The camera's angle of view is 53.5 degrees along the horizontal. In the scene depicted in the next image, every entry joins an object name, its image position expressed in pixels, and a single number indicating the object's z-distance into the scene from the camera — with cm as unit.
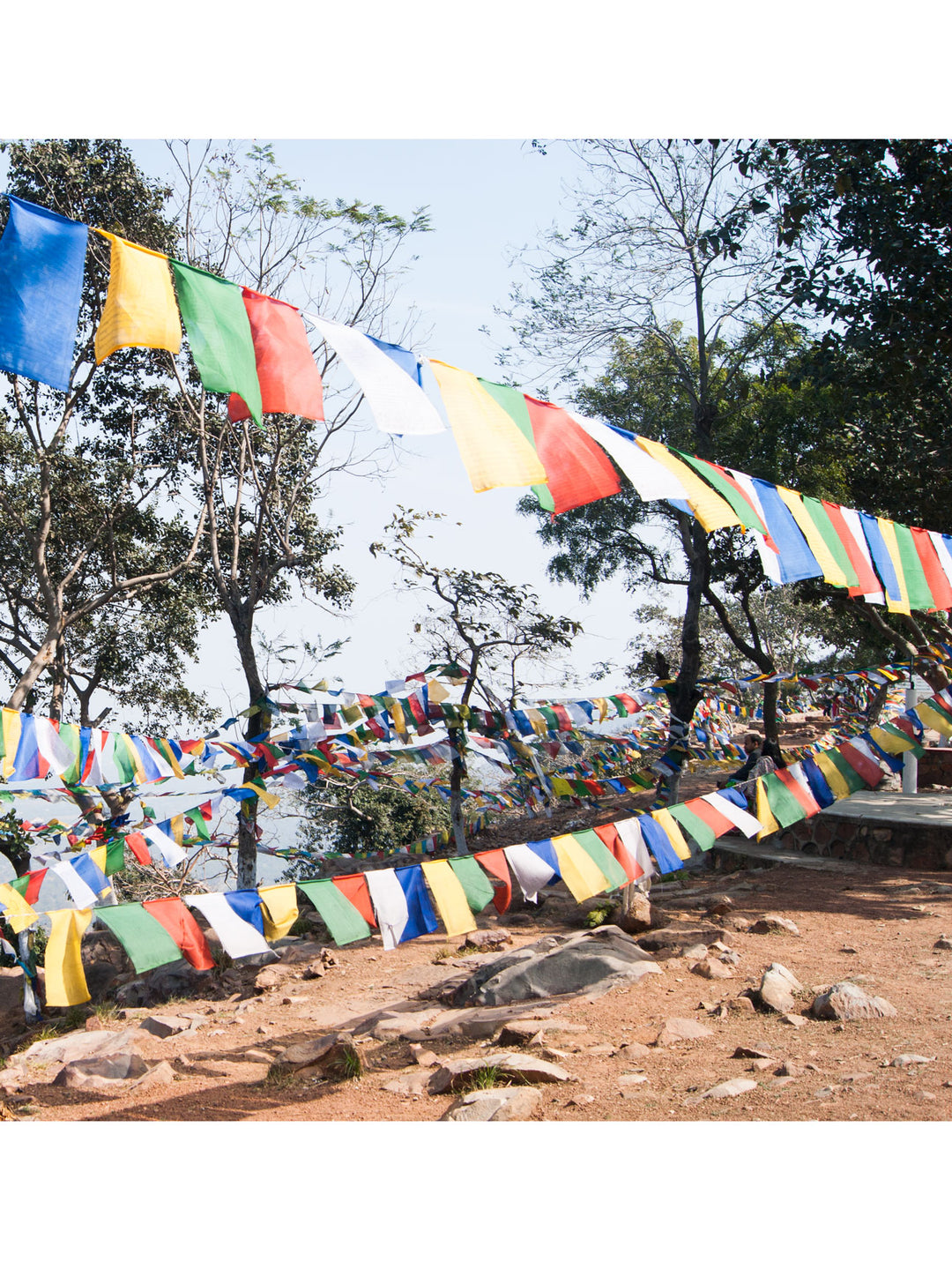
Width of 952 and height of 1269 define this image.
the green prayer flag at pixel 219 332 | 380
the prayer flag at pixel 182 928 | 436
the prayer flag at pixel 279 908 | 459
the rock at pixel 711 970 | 673
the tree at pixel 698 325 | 1277
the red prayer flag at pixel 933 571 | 796
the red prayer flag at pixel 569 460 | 471
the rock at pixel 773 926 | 775
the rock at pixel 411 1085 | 531
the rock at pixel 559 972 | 677
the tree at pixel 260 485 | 1295
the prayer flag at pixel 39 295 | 334
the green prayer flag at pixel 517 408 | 464
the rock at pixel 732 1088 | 462
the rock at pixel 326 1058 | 584
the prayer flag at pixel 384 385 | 414
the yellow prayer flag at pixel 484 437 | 435
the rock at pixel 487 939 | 888
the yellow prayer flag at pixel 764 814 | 679
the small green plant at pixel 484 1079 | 507
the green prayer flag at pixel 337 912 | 455
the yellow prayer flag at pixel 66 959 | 413
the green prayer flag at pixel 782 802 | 685
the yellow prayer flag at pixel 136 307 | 352
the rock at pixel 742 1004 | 594
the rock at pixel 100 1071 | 646
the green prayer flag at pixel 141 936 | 419
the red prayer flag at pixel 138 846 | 687
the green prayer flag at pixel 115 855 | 620
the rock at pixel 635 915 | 812
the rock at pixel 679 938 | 751
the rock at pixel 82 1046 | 716
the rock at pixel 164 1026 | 773
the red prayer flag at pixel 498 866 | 510
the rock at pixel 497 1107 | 459
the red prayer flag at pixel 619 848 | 572
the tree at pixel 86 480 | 1193
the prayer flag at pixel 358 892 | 474
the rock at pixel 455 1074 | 520
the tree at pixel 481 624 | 1309
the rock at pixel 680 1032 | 552
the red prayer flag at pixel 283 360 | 404
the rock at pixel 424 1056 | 577
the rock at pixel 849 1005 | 560
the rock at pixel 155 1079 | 621
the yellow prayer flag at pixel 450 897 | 488
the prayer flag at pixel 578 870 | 538
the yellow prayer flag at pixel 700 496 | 555
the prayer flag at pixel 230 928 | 442
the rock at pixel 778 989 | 588
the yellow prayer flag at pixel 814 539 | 669
